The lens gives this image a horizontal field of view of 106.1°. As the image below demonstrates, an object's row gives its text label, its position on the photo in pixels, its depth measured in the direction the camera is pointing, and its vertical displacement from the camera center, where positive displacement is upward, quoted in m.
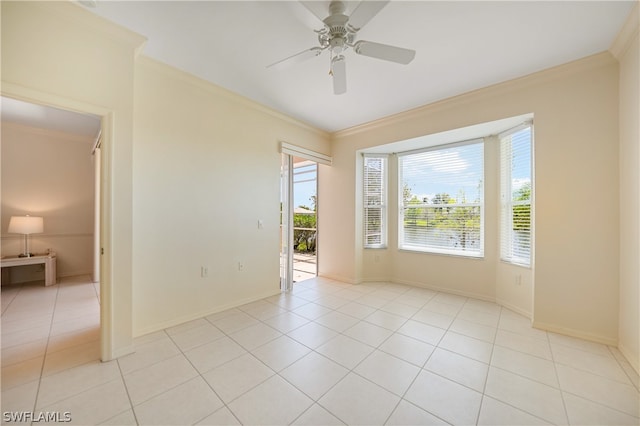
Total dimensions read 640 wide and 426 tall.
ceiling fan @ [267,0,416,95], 1.66 +1.36
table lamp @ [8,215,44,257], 4.04 -0.23
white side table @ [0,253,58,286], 3.89 -0.84
